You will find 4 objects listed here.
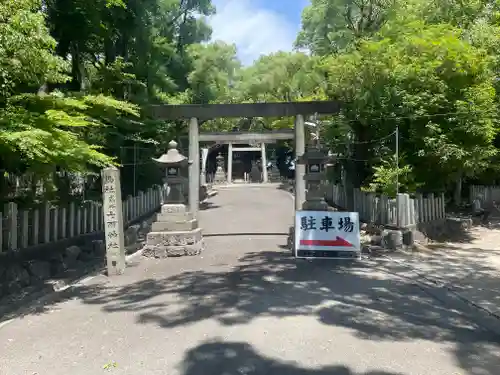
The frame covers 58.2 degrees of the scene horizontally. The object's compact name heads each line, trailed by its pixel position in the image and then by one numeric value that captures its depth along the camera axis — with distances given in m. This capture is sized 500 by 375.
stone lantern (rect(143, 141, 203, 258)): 12.27
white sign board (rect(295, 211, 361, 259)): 11.14
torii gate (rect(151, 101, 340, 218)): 15.64
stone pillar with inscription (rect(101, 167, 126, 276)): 10.07
